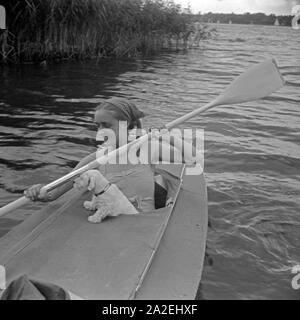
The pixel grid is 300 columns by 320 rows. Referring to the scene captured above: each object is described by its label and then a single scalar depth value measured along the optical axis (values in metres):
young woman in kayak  3.07
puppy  2.72
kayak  2.15
